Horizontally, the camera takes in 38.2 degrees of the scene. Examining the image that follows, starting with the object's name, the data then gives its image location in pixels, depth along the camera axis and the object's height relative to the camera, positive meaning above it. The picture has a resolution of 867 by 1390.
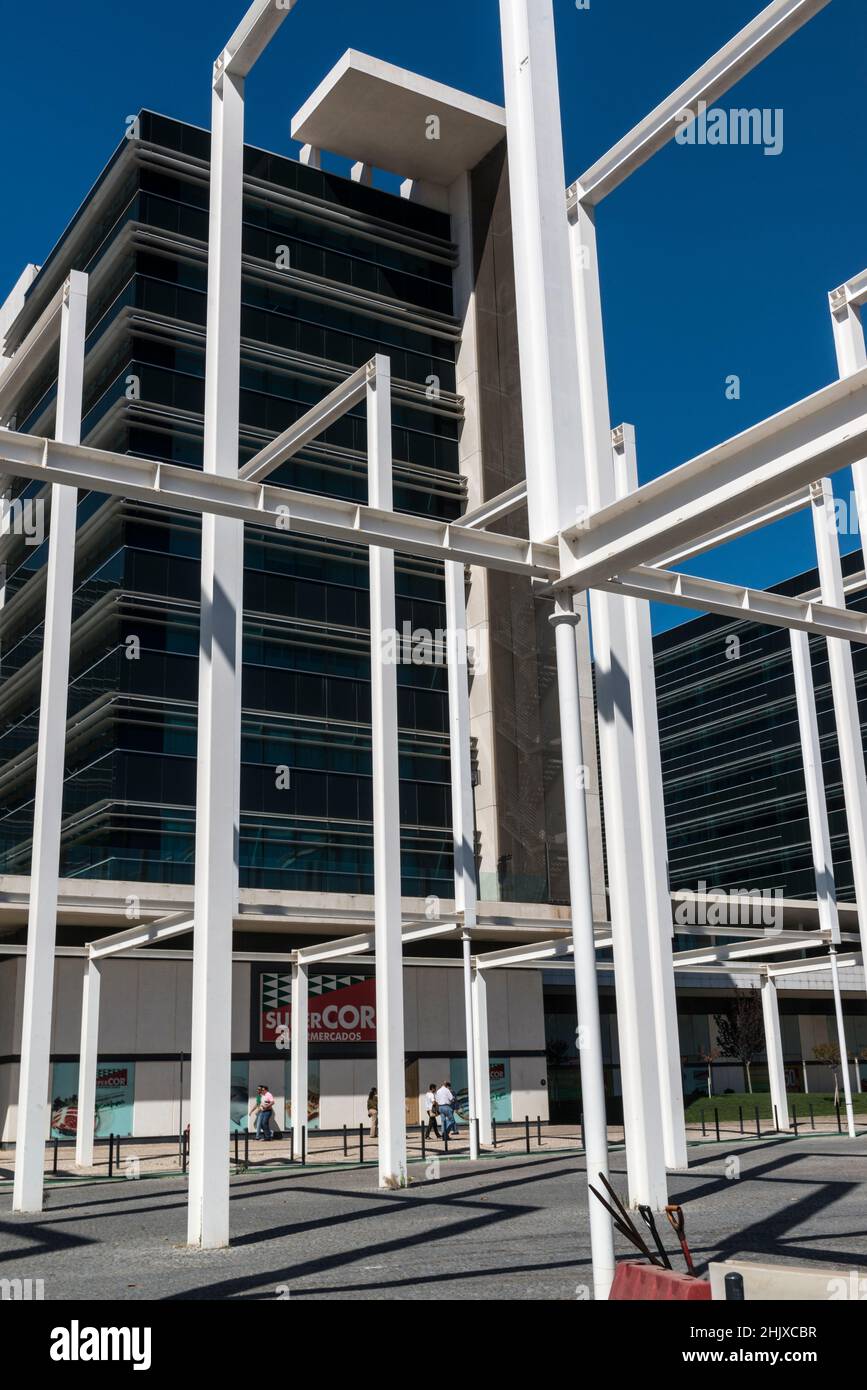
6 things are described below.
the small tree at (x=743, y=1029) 56.31 -0.10
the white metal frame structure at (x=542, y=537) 11.40 +4.91
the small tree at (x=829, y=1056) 62.34 -1.54
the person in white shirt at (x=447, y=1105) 32.31 -1.76
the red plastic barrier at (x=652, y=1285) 7.50 -1.57
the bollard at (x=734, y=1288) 6.59 -1.34
